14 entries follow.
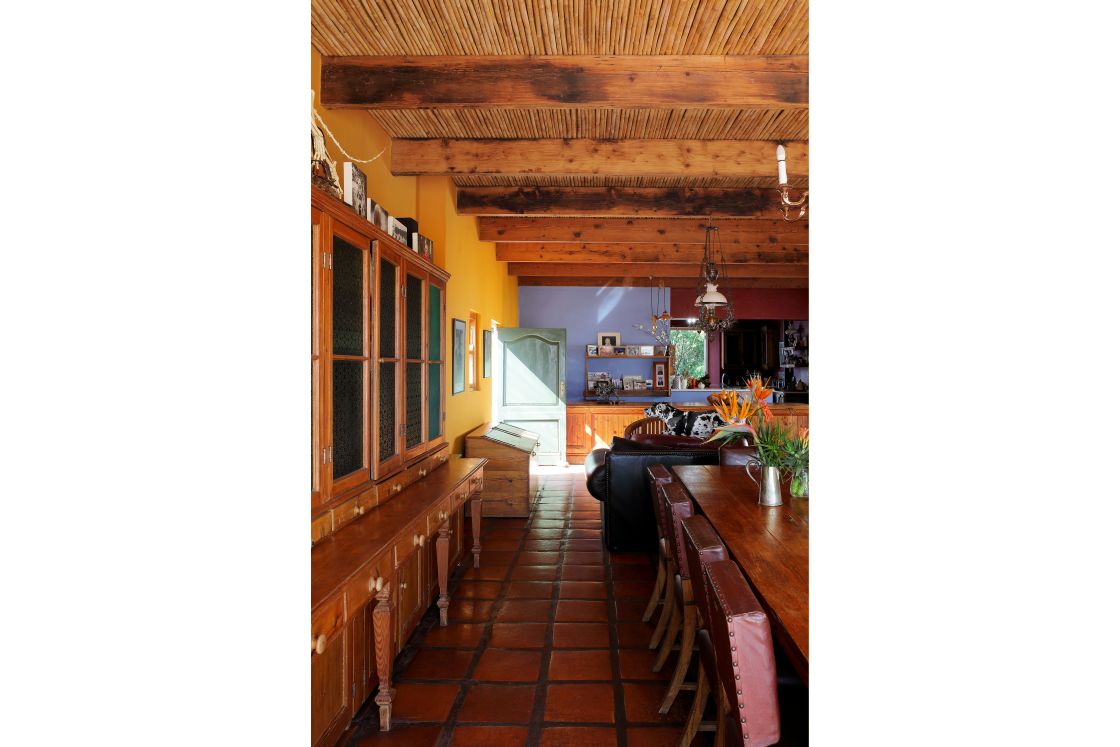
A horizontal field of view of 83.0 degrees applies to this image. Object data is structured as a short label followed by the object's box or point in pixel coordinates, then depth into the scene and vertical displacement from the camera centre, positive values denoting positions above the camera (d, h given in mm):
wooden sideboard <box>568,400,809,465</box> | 9297 -848
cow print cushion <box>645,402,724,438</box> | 6977 -617
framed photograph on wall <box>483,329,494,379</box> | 7332 +191
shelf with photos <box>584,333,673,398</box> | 10398 -59
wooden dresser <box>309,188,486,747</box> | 2109 -427
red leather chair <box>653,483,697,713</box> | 2406 -833
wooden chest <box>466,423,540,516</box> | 5707 -987
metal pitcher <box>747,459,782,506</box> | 2807 -535
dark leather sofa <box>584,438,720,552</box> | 4660 -944
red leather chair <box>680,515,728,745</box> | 1646 -536
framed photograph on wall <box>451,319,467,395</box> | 5287 +106
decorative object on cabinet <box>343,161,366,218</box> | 2590 +747
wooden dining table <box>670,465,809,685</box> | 1541 -612
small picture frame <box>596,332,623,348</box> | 10594 +475
